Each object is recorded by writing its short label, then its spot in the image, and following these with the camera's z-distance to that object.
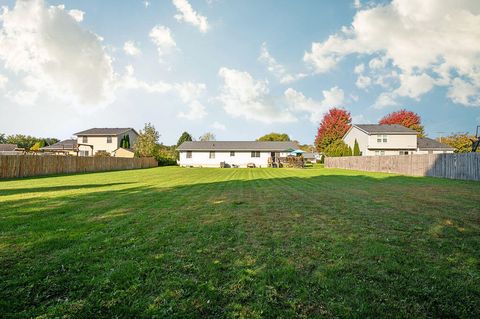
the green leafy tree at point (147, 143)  37.12
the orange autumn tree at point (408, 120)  51.84
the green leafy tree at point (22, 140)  61.25
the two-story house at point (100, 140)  42.54
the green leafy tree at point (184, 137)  62.84
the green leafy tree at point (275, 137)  76.62
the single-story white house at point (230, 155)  39.97
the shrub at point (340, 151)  34.69
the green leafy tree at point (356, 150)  34.71
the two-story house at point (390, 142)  36.56
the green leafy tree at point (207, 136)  81.03
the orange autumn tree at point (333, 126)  48.03
